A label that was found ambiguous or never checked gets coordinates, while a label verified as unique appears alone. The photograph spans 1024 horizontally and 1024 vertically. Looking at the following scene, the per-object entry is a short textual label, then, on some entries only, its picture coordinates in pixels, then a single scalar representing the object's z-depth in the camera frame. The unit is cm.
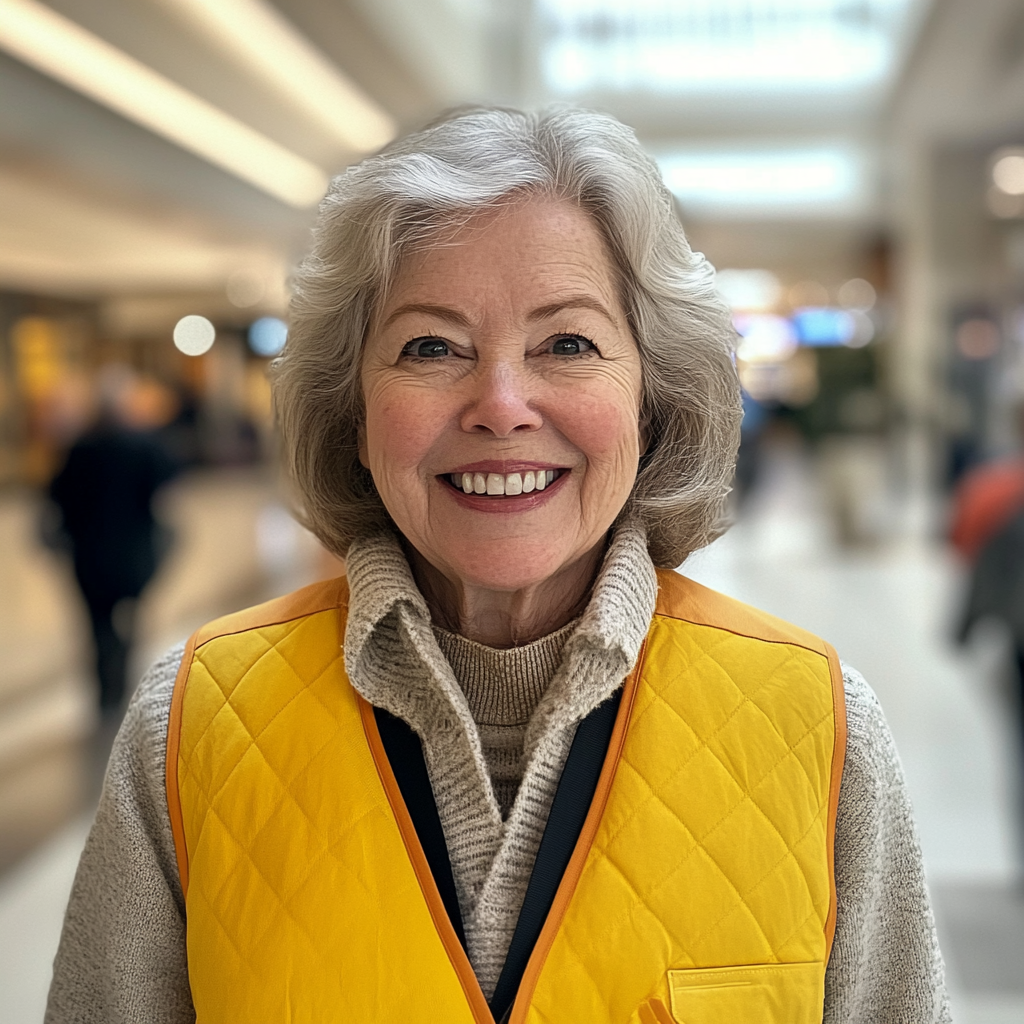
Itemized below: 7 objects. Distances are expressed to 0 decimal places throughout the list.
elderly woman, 103
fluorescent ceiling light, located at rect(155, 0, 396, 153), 505
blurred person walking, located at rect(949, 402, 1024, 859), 383
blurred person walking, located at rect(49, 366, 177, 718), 469
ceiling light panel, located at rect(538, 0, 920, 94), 767
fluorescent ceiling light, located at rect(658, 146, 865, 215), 1171
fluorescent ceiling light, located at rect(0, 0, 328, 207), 405
